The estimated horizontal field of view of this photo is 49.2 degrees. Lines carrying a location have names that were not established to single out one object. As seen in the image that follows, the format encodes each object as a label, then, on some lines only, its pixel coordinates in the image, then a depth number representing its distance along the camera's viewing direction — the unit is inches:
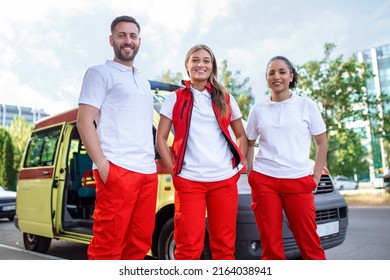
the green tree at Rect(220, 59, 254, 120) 408.8
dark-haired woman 100.8
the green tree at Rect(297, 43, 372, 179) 457.7
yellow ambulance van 117.6
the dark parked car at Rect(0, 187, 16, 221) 321.1
